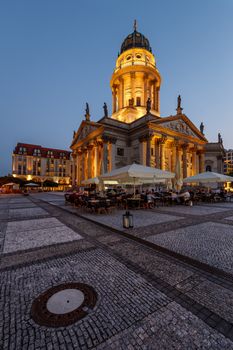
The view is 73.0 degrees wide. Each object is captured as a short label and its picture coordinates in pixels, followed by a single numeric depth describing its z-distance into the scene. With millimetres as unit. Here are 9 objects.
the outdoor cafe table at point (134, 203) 12764
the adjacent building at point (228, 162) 102162
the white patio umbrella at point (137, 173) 8445
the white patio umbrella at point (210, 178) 15109
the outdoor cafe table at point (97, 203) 10531
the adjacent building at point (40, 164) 70312
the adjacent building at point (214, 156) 41650
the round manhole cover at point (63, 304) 2207
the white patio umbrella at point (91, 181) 14536
